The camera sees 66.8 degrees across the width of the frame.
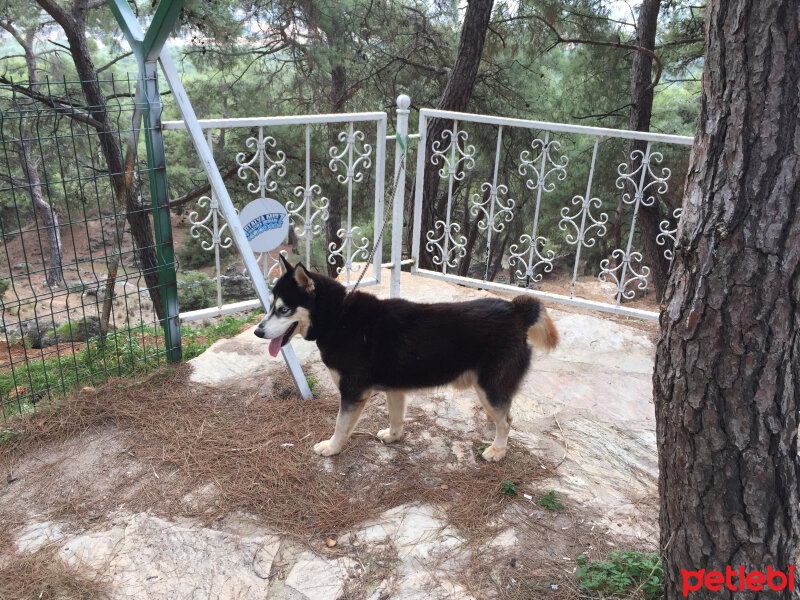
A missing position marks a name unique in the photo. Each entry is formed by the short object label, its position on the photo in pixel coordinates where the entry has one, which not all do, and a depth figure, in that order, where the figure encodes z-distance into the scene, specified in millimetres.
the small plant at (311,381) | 4944
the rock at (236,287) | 22094
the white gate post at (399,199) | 5693
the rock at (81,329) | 10219
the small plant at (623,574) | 2930
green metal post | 4258
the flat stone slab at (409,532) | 3041
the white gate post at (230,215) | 4621
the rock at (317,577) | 2992
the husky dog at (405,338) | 3723
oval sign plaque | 4918
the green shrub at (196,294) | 18875
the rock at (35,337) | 12671
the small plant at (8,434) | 4125
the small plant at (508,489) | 3723
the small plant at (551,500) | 3607
